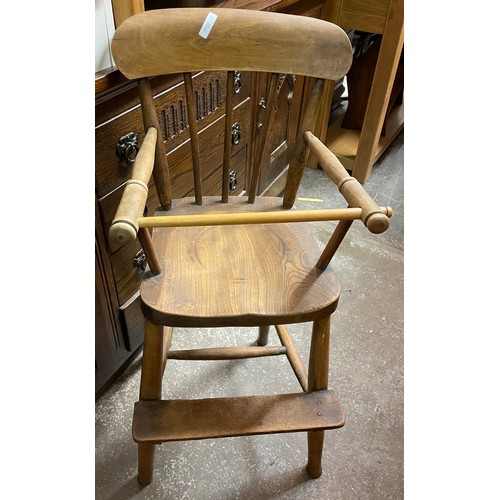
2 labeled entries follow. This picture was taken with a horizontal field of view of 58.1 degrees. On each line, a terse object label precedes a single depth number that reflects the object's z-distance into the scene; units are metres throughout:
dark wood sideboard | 0.86
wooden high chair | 0.77
